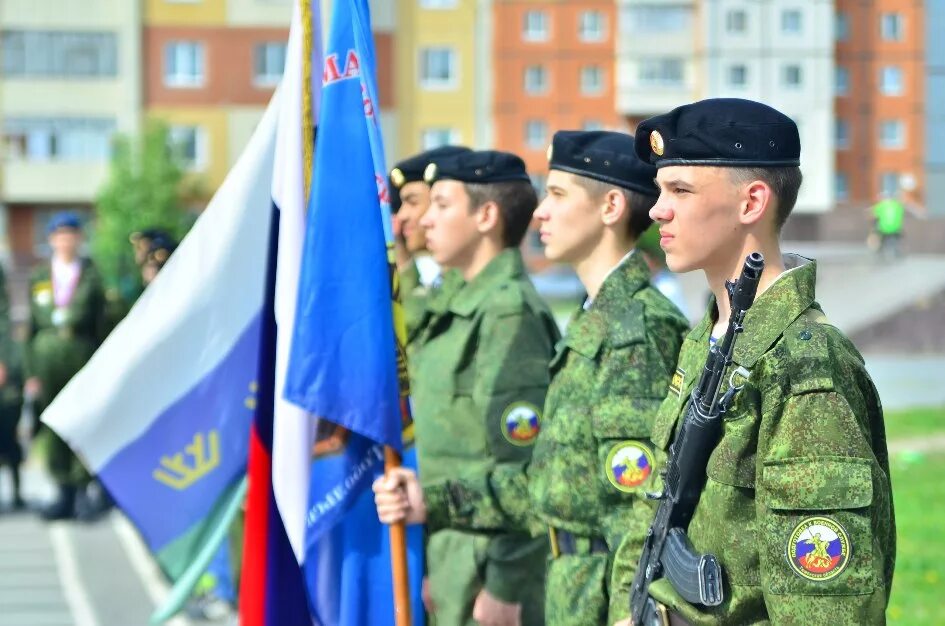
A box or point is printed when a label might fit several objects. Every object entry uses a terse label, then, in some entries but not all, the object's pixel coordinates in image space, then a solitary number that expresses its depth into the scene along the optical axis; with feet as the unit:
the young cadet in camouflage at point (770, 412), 15.46
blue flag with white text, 24.47
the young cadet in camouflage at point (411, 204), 32.99
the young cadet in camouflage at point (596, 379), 22.25
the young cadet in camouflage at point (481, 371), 26.48
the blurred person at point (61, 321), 60.26
